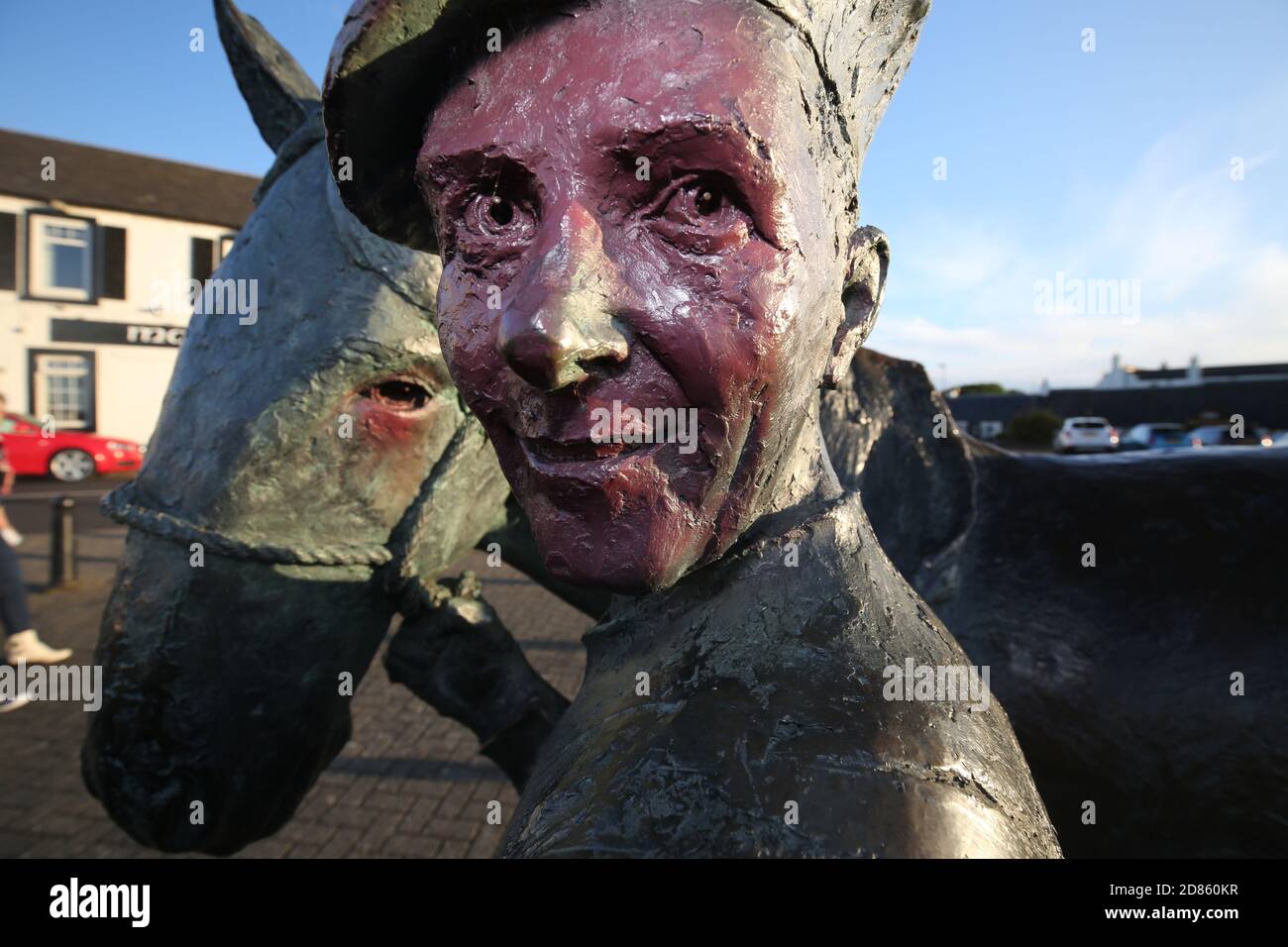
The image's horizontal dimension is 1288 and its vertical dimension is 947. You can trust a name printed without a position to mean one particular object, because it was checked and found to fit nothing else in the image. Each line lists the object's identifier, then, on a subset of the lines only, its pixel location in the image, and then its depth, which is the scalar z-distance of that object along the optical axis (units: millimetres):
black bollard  8180
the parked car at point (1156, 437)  19895
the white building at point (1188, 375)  32812
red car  16205
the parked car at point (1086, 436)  21844
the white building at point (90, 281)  19141
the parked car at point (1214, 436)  17469
